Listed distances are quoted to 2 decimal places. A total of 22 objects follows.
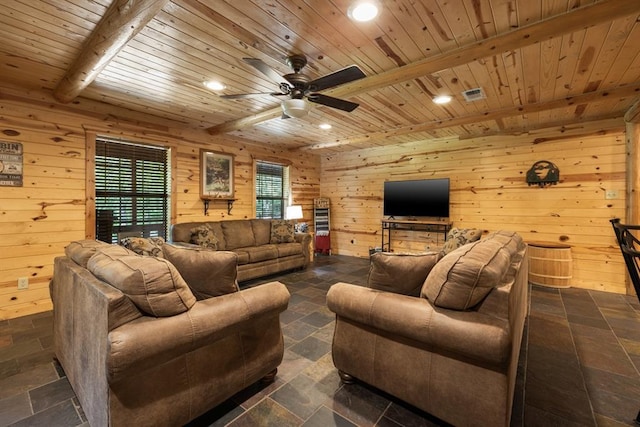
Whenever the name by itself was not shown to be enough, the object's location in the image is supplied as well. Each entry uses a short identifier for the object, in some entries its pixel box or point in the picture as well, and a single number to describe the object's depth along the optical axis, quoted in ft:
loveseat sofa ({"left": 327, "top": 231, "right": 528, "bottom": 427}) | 4.36
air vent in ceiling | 10.14
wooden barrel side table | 13.03
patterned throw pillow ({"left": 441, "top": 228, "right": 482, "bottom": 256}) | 12.35
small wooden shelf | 15.78
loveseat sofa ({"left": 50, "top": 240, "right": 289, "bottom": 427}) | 4.07
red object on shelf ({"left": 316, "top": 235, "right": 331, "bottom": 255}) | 21.43
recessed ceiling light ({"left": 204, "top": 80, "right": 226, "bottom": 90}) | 9.64
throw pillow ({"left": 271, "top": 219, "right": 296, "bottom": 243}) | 16.48
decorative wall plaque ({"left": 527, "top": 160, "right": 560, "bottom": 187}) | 14.08
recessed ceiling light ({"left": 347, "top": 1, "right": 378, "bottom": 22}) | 5.77
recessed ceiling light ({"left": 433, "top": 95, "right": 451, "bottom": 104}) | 10.73
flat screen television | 17.07
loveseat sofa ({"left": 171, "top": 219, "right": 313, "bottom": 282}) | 13.54
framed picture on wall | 15.60
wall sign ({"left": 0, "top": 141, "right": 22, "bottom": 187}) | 9.69
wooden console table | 17.25
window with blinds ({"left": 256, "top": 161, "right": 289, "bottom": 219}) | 19.04
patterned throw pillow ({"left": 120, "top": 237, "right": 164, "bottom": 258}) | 8.05
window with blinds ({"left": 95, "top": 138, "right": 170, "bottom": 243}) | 12.26
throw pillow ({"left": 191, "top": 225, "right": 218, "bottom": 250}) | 13.41
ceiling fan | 6.92
